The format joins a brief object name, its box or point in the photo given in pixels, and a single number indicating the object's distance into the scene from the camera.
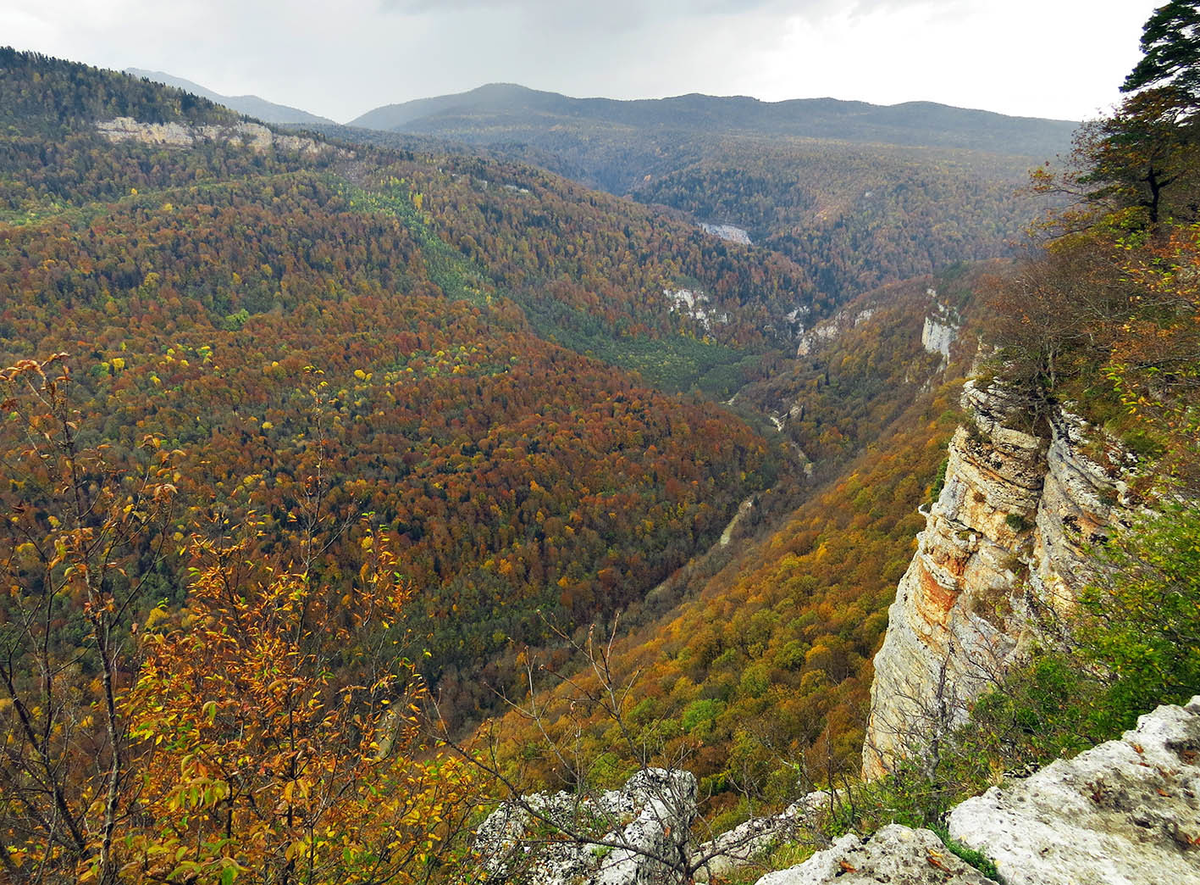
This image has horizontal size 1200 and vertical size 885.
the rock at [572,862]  11.92
